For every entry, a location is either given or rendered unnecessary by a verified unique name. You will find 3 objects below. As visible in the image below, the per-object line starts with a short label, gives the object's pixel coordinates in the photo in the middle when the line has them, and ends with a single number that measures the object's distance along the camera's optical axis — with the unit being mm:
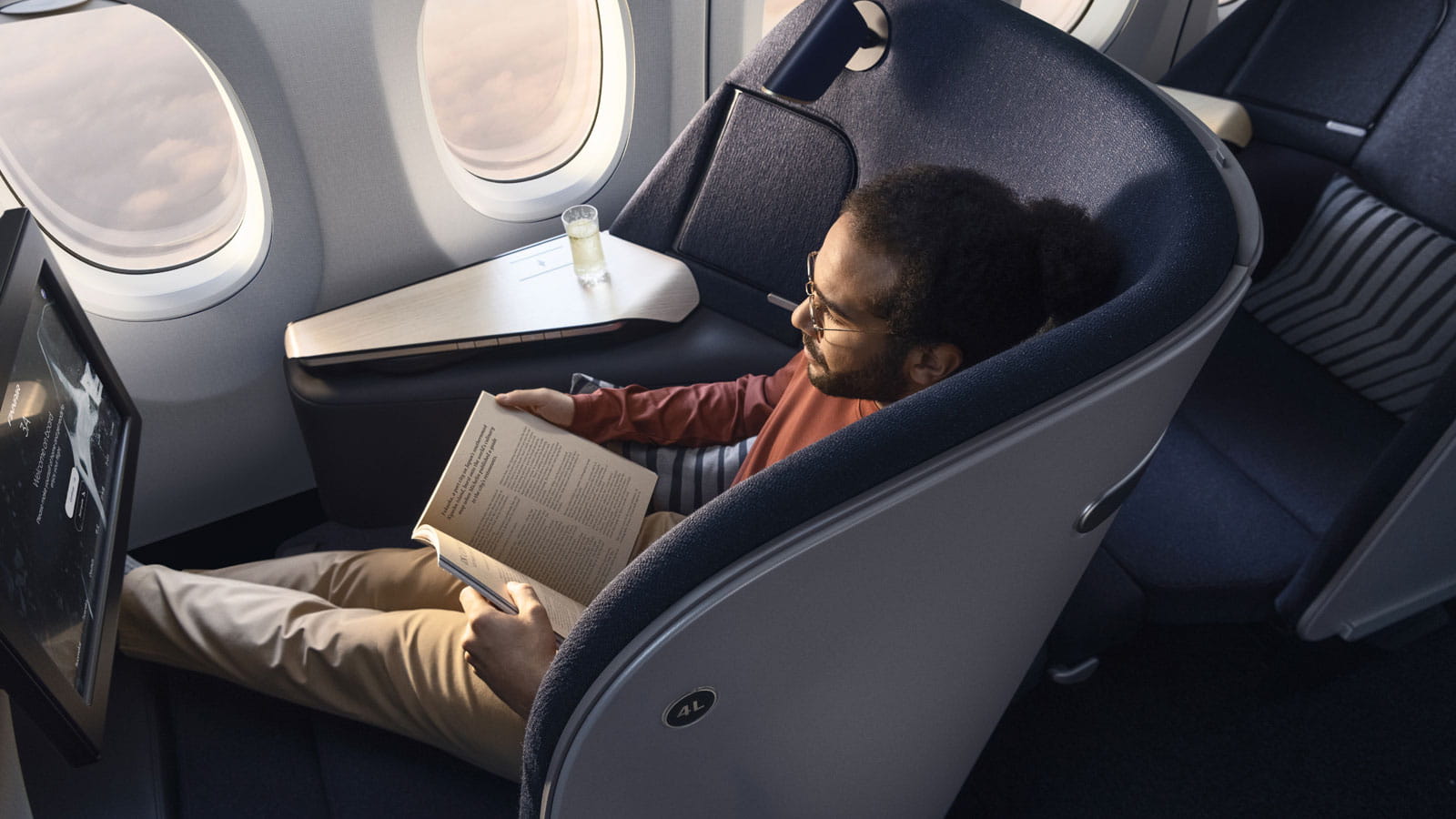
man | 1082
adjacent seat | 1436
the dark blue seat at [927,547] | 684
